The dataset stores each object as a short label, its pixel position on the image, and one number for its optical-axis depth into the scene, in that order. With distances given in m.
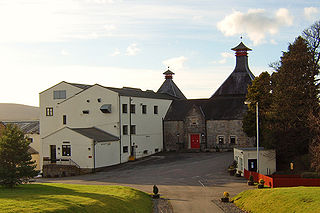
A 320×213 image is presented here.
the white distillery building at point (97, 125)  44.59
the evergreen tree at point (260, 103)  40.56
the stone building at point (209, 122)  54.41
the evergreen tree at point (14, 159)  25.88
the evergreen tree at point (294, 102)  35.56
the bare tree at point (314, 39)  36.38
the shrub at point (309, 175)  30.84
